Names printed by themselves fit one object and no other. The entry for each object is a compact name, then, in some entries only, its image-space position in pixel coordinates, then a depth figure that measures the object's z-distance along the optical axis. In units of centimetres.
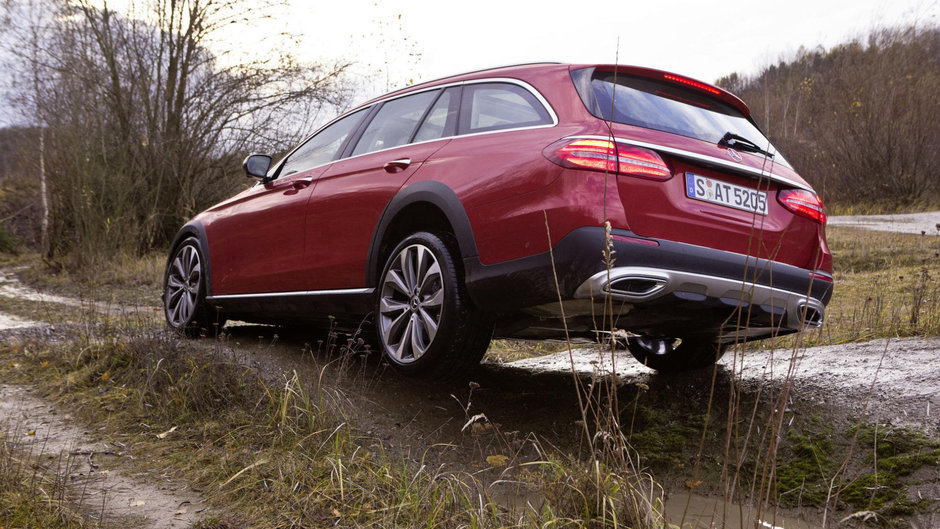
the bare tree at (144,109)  1492
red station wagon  314
